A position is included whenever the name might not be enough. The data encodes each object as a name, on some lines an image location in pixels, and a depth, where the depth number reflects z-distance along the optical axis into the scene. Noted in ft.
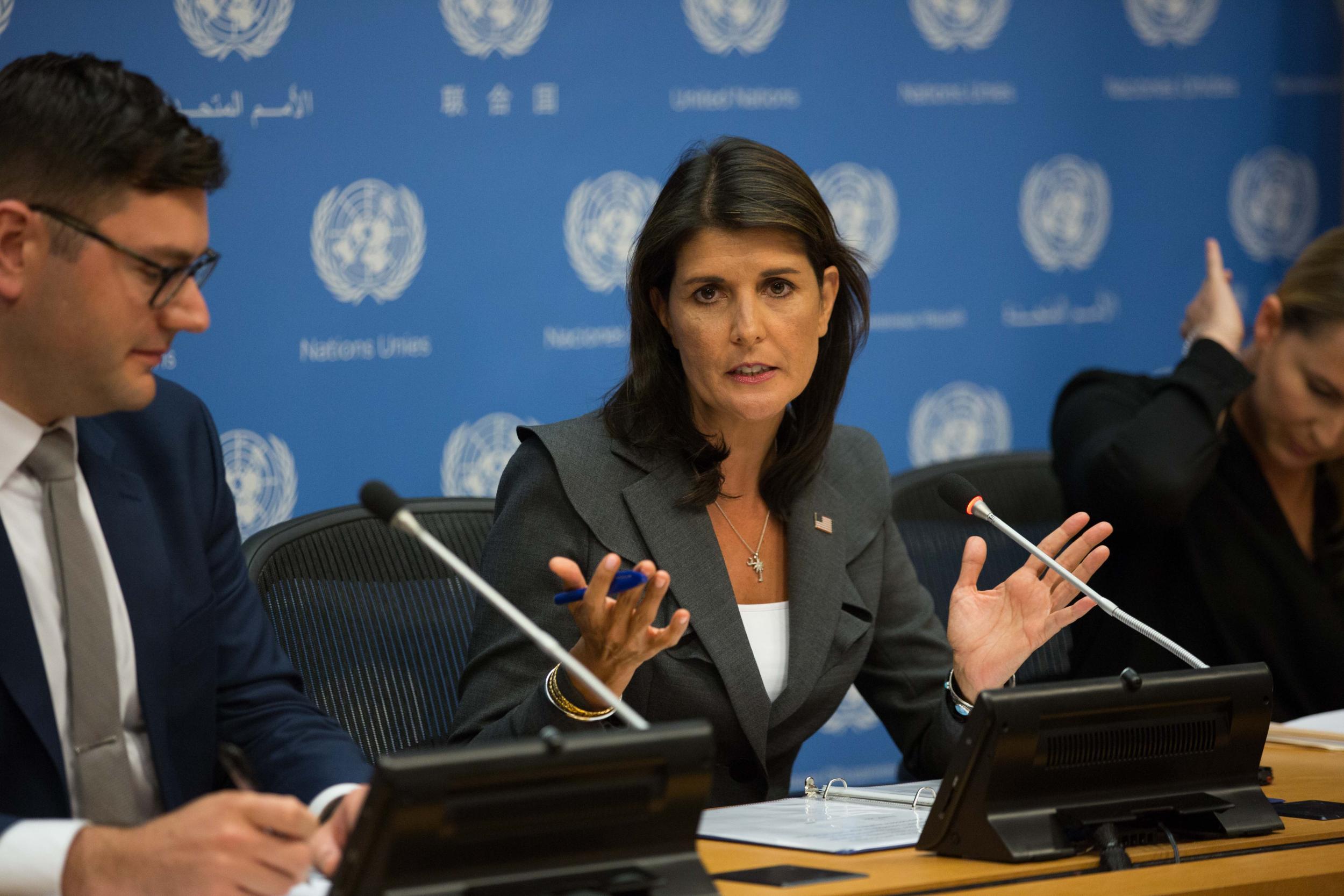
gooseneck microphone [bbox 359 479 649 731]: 17.69
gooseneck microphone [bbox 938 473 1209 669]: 18.40
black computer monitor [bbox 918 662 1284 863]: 17.94
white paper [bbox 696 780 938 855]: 18.11
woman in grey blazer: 18.89
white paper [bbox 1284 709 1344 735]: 19.40
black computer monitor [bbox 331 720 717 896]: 17.40
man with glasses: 17.87
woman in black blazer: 19.97
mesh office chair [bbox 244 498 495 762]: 19.13
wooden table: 17.82
